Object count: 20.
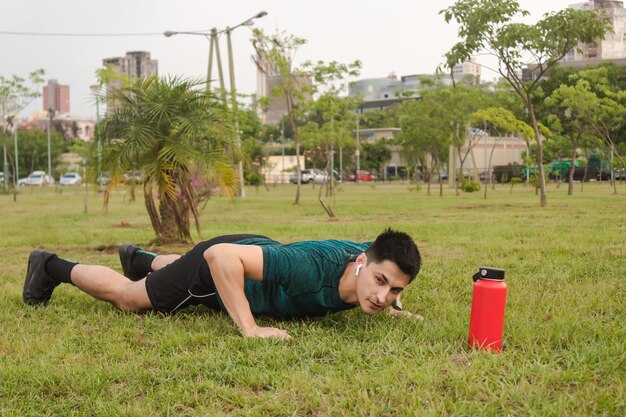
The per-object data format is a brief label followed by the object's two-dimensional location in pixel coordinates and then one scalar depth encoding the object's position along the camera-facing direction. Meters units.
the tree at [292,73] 22.81
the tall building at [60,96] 167.11
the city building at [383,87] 123.31
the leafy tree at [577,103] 22.31
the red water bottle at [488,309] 3.64
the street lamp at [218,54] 27.24
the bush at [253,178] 38.06
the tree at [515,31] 17.31
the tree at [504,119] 23.22
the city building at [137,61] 149.19
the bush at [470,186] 29.06
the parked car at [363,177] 64.88
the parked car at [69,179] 59.33
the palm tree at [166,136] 9.09
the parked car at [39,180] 60.54
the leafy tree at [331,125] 24.48
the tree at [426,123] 30.08
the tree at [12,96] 28.94
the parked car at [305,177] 59.06
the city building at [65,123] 97.31
